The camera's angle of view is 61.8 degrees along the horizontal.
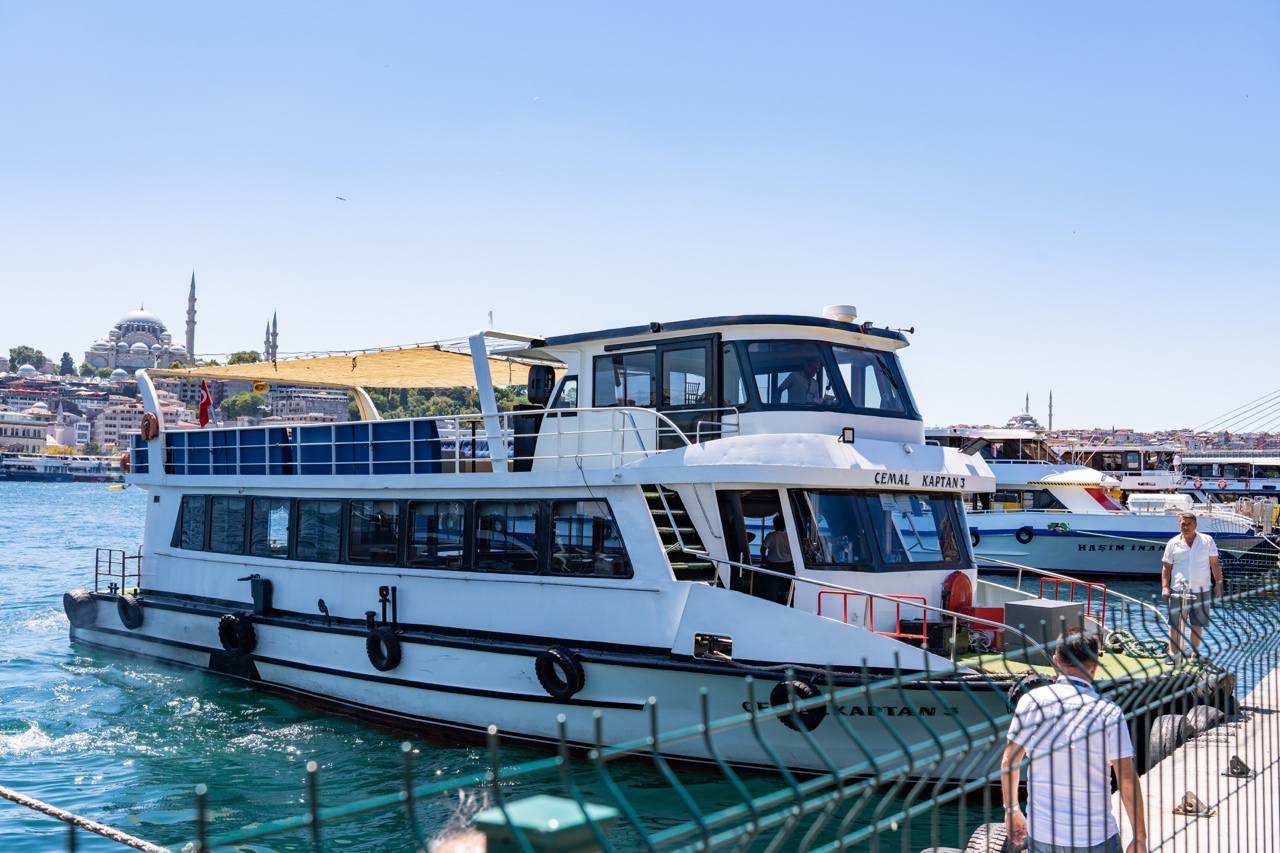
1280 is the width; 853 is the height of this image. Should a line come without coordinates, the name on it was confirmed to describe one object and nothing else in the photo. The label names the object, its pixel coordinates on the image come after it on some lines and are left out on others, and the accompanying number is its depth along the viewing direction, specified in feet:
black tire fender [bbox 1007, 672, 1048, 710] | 27.07
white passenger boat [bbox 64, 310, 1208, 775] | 32.78
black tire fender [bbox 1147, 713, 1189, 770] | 30.86
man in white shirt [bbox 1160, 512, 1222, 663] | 38.19
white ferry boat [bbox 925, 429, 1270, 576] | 102.42
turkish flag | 56.49
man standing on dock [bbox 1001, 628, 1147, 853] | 14.67
